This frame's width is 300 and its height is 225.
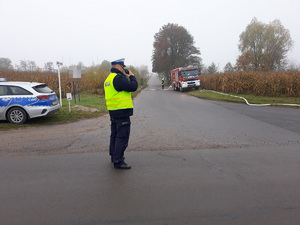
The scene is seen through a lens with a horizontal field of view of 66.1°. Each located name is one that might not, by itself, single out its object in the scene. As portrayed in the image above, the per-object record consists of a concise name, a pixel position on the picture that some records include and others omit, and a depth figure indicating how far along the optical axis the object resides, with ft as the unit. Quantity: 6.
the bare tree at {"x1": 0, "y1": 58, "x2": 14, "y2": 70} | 281.66
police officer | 13.70
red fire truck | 87.51
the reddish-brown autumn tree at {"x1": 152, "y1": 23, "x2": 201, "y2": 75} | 168.45
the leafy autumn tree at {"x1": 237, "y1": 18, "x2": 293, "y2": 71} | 148.77
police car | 27.09
